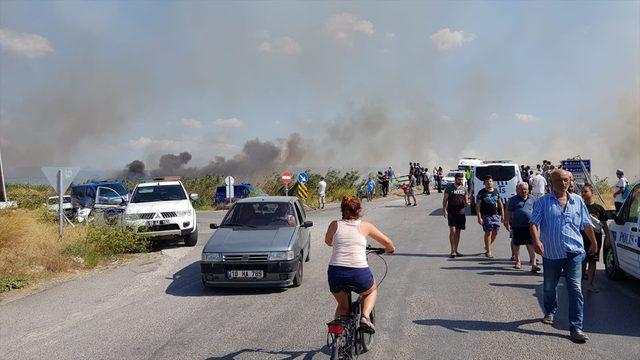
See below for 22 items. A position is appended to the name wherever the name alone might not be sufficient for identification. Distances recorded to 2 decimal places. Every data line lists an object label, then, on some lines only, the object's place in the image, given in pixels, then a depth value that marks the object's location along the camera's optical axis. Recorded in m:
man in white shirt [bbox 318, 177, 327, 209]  25.05
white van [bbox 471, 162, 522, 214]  19.05
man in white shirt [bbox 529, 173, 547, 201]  15.77
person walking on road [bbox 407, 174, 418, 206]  23.78
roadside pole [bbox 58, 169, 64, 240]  11.38
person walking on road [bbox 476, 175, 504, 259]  9.73
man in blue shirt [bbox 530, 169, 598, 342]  5.23
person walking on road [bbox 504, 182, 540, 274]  8.46
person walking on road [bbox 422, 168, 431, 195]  31.23
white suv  12.11
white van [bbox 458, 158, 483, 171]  32.36
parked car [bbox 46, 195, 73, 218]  15.78
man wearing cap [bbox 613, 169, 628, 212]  14.02
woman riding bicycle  4.40
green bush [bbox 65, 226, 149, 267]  10.85
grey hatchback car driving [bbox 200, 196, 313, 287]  7.44
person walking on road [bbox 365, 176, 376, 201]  28.78
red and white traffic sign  25.58
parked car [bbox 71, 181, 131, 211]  18.47
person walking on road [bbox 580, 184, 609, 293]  7.16
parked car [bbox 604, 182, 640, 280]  6.71
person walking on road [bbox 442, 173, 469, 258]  10.02
